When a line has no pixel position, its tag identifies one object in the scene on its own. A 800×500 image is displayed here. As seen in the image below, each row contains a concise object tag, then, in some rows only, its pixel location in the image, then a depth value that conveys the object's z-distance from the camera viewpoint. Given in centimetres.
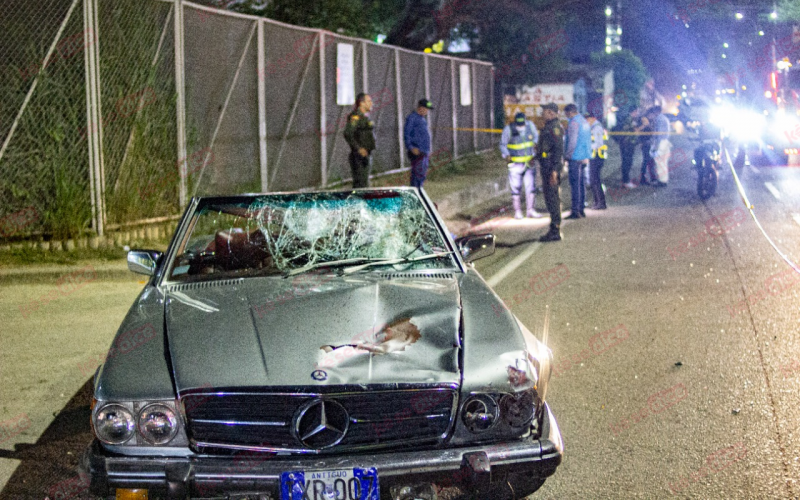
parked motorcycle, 1695
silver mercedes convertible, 319
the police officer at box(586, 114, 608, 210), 1641
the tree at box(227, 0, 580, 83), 2114
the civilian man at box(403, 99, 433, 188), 1523
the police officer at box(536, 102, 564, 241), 1295
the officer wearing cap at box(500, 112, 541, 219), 1507
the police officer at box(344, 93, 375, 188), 1398
